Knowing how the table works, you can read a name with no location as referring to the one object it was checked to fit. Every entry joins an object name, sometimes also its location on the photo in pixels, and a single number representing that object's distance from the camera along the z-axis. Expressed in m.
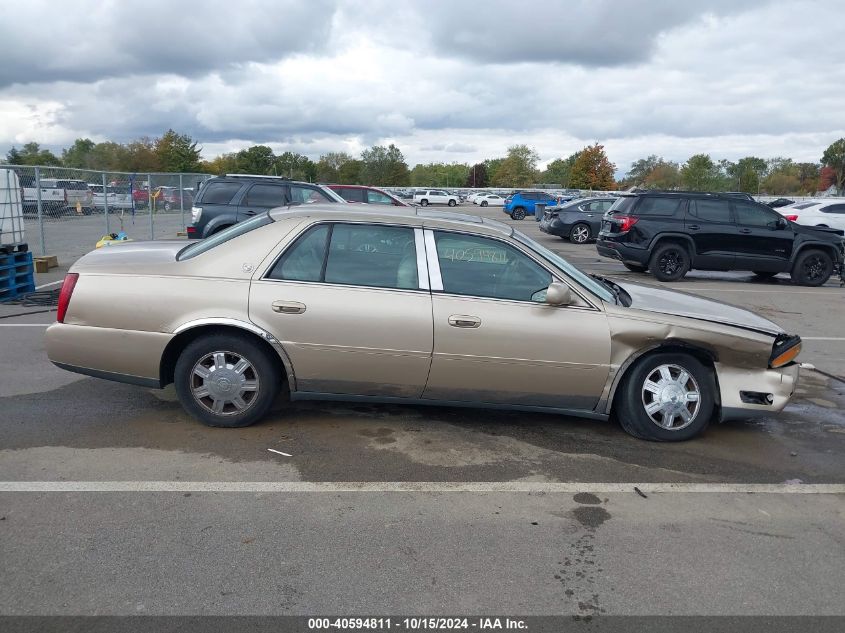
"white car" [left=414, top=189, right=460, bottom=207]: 60.81
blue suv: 40.94
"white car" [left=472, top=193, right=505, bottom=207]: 63.25
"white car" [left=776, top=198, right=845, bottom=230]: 22.42
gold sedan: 4.74
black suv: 13.89
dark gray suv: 12.49
